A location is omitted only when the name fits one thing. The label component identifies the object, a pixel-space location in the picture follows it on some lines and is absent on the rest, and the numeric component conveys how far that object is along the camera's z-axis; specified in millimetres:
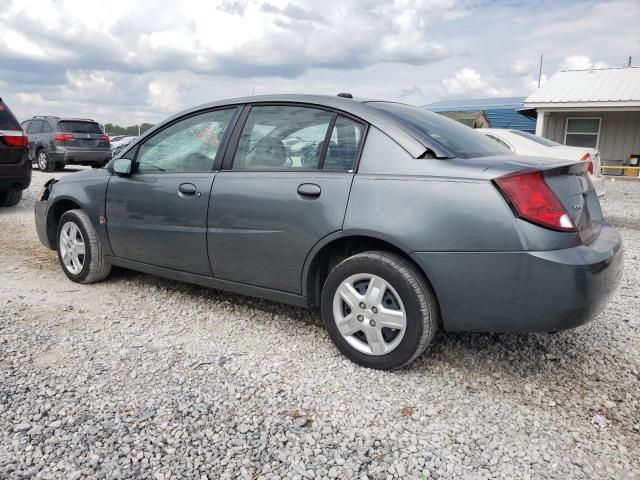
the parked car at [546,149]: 7445
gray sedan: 2545
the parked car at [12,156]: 7746
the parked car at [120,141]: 25250
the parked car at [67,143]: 15250
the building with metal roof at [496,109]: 25031
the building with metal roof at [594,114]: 16938
